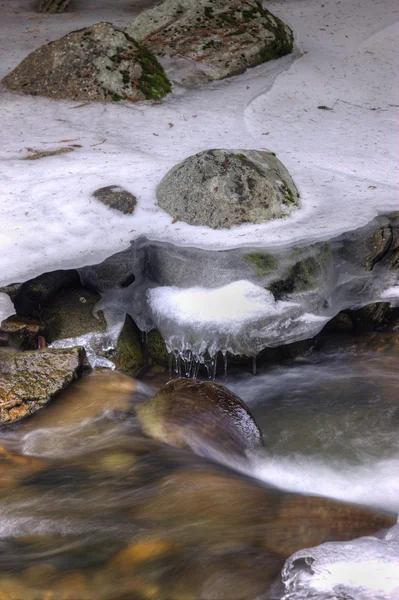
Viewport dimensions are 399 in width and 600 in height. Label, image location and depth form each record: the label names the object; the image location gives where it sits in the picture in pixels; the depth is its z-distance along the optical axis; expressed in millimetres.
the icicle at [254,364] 4396
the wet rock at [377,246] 4777
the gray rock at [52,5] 9750
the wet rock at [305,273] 4414
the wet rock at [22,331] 4059
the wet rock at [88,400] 3668
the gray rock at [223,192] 4816
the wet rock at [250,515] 2588
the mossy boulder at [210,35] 7602
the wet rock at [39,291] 4291
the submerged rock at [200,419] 3459
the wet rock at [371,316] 4770
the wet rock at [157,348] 4473
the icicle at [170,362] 4422
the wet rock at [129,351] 4375
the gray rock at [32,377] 3633
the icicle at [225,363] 4344
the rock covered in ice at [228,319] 4262
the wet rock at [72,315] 4398
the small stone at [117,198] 4992
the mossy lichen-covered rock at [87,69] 6883
